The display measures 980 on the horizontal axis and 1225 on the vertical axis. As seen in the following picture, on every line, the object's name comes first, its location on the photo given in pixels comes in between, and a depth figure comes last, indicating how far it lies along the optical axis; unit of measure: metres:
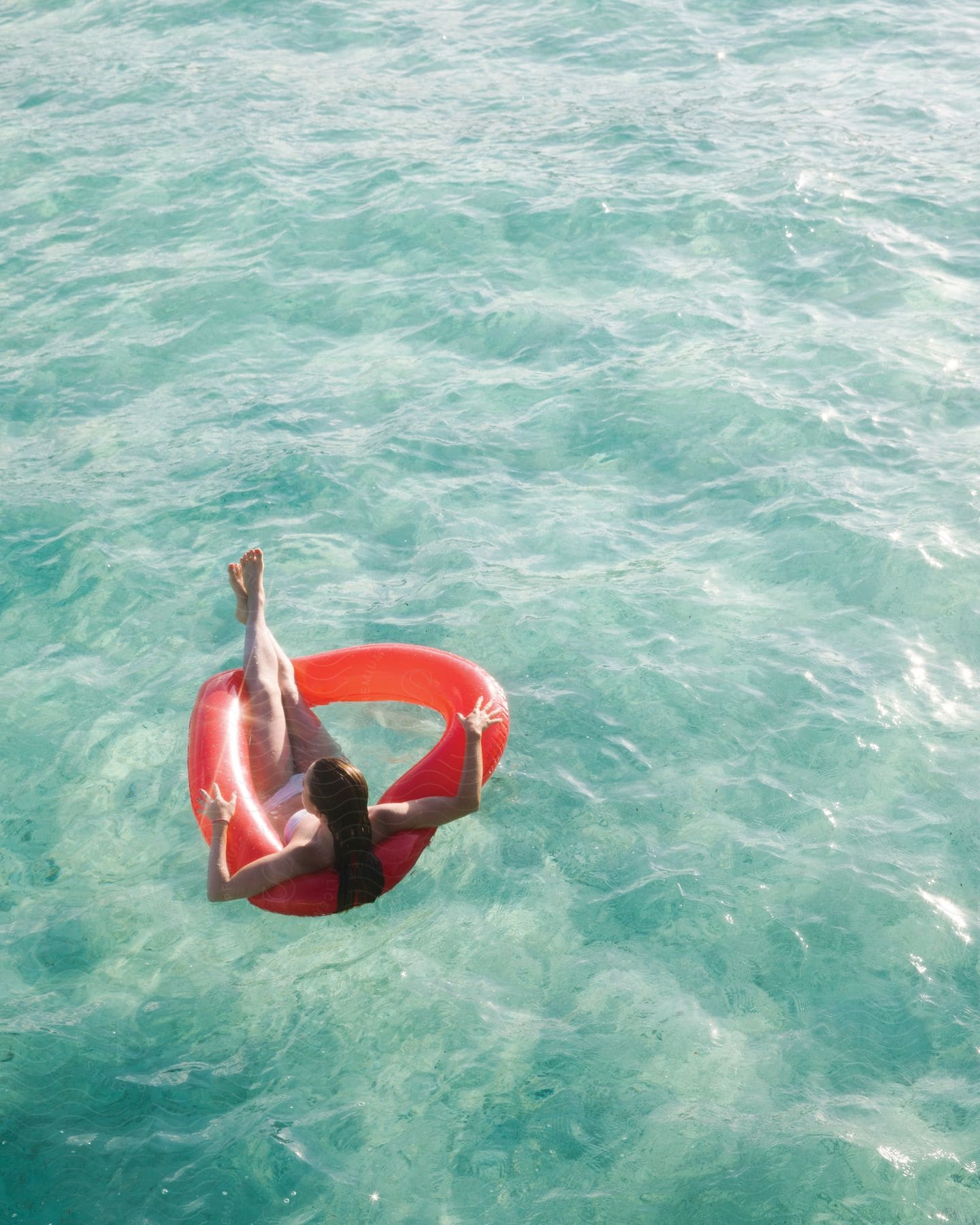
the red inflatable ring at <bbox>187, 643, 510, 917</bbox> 4.52
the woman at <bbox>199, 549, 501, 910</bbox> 4.30
